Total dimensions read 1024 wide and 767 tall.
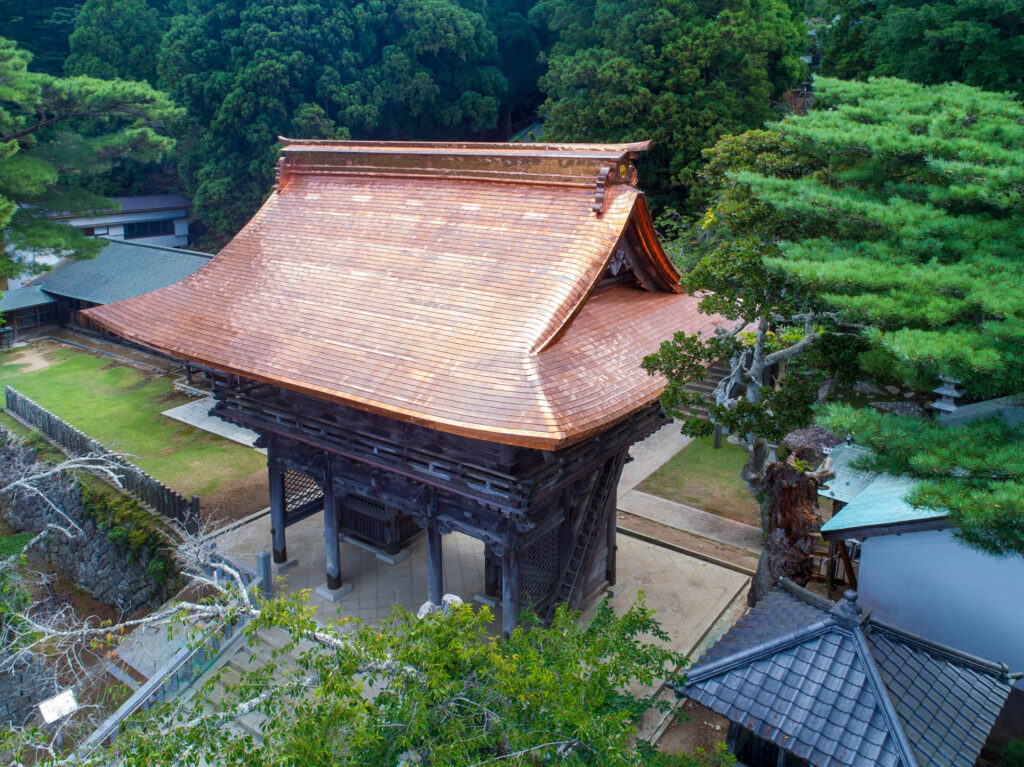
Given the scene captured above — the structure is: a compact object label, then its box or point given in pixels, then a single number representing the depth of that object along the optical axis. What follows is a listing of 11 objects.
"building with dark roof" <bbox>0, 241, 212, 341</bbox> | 29.95
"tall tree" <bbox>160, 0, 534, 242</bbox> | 34.97
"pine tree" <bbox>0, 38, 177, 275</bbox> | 22.12
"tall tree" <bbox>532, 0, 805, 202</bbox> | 27.91
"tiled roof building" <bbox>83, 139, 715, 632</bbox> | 9.54
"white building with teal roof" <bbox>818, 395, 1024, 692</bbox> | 9.30
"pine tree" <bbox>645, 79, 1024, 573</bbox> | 6.71
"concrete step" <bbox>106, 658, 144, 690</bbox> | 12.63
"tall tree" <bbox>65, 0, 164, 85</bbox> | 41.25
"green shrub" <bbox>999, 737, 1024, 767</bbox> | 8.07
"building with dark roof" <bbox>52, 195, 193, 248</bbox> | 40.53
